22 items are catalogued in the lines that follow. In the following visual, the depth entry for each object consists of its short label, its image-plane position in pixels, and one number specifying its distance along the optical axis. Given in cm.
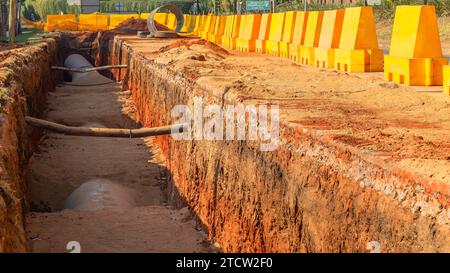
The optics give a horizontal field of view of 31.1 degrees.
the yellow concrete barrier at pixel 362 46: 1362
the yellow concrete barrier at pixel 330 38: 1470
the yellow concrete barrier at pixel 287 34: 1848
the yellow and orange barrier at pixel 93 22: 5150
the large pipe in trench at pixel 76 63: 3168
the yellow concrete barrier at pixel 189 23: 4364
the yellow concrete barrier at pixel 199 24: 3791
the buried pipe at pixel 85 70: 2433
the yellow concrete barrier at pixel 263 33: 2123
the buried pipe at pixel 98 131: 1186
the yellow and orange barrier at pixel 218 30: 2967
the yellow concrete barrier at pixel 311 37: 1609
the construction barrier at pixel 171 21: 4707
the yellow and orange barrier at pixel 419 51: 1102
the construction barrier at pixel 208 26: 3338
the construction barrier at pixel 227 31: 2700
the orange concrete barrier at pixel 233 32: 2528
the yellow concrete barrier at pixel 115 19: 5275
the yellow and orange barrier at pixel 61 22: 5085
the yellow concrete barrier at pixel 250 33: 2239
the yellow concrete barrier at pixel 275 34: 1961
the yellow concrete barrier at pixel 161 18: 5017
